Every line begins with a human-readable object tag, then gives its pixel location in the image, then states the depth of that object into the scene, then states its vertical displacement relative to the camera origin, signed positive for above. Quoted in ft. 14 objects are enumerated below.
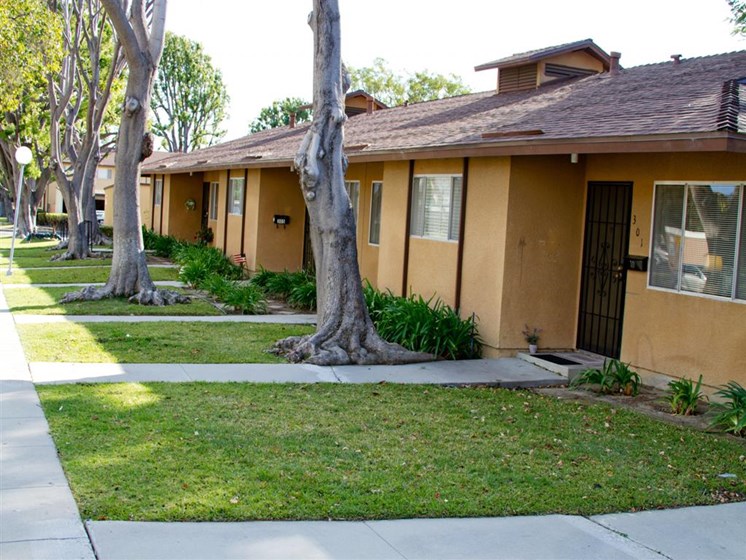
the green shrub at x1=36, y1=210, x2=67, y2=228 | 179.66 -3.49
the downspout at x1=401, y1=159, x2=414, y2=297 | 48.24 -0.61
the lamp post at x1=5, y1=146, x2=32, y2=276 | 77.75 +3.90
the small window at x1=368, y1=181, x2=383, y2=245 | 57.88 +0.45
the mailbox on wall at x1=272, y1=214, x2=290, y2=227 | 72.38 -0.35
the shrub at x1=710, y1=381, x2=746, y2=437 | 28.37 -5.62
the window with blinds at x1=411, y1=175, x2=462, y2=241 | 44.29 +0.85
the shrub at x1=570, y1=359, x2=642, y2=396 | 34.68 -5.69
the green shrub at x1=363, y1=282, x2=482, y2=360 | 40.73 -4.94
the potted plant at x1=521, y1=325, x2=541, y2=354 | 40.27 -4.86
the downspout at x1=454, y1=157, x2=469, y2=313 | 42.73 -0.44
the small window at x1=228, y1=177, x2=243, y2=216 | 79.30 +1.55
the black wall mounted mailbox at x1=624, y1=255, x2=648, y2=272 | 36.68 -1.17
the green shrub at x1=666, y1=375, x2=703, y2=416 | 31.24 -5.62
